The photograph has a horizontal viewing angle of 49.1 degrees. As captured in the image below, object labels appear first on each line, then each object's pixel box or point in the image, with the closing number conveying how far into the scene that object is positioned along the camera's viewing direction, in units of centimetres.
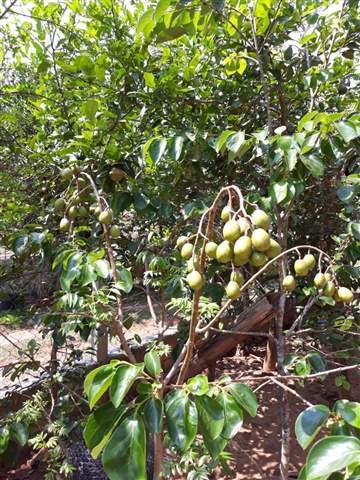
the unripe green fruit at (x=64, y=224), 134
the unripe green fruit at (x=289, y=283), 108
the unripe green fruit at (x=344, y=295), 104
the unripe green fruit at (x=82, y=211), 146
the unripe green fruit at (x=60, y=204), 148
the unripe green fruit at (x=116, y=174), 146
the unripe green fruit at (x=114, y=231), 136
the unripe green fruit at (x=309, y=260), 105
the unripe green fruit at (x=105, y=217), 123
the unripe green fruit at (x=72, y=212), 143
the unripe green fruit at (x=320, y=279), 103
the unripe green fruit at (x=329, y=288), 105
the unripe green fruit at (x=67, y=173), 145
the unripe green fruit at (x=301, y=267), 105
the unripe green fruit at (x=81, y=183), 144
